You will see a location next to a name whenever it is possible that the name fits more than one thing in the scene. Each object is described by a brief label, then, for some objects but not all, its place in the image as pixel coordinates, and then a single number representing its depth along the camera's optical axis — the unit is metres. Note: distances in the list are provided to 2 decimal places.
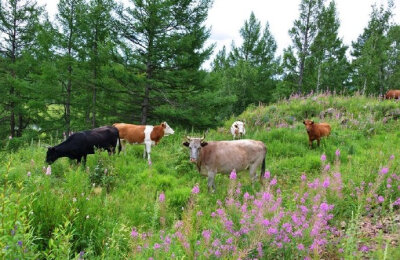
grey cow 6.70
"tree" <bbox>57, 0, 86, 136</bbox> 17.23
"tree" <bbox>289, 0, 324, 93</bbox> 27.16
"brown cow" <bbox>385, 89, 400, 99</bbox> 17.29
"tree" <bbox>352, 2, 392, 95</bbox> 29.33
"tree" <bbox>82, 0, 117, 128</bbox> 15.87
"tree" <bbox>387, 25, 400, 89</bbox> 31.73
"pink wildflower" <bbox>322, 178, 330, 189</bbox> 3.96
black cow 7.38
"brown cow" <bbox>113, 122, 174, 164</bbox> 9.44
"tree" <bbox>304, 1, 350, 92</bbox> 27.48
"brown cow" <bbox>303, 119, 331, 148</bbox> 9.50
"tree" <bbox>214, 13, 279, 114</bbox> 28.77
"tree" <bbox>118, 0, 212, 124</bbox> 13.28
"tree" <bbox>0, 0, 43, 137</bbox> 19.28
